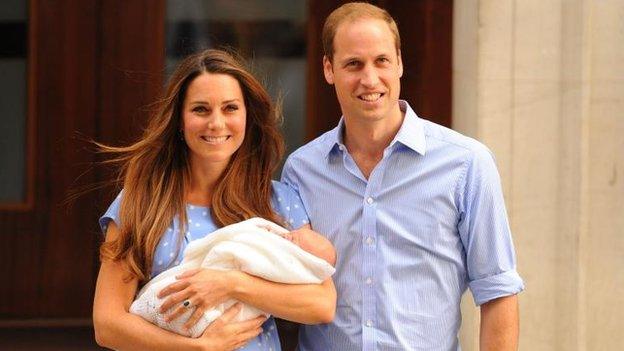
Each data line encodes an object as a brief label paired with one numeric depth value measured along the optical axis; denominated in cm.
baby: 583
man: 616
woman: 583
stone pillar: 953
